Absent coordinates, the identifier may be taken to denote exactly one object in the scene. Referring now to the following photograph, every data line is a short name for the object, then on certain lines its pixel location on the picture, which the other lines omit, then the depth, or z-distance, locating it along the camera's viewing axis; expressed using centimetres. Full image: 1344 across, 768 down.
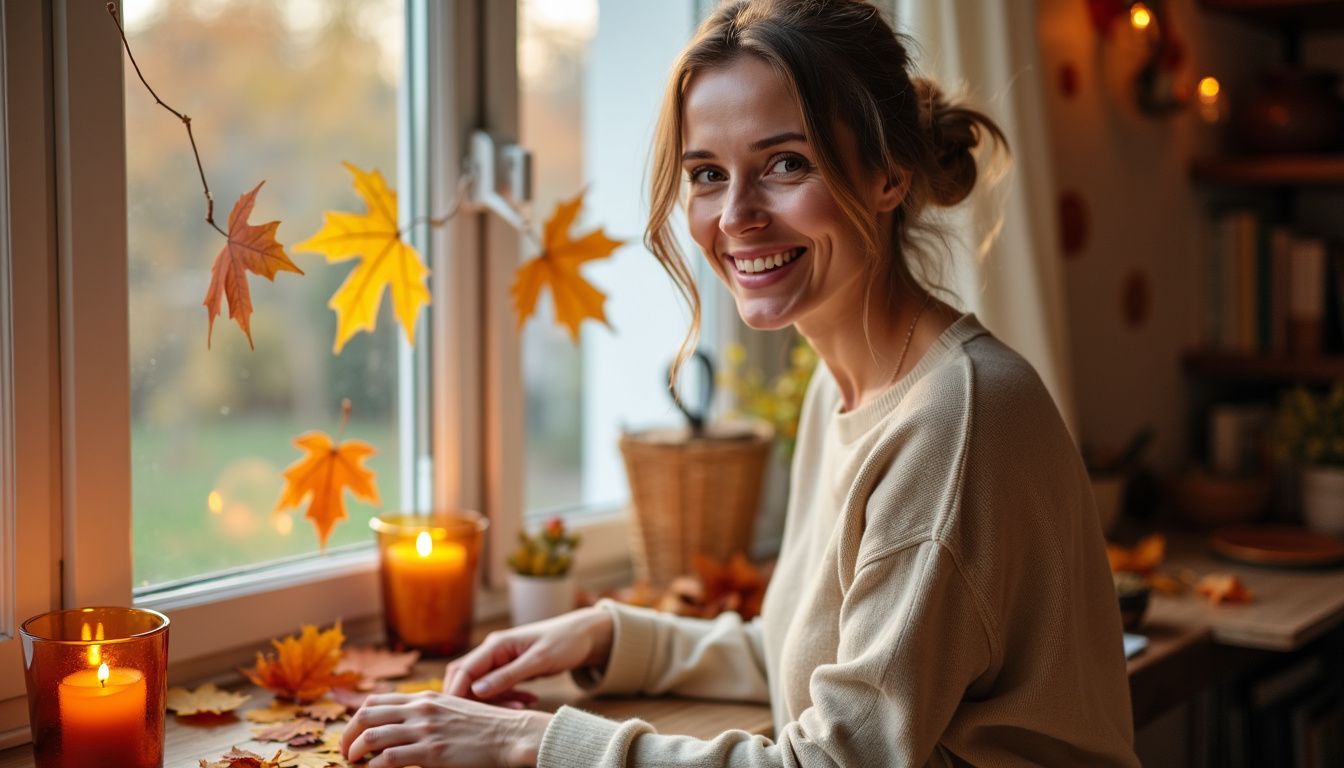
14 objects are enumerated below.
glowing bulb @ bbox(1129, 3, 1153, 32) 234
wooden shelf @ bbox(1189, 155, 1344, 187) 249
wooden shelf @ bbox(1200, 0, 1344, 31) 256
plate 200
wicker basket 173
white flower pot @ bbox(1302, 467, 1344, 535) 224
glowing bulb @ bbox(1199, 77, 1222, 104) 249
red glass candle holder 101
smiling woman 103
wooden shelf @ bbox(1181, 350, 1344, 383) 252
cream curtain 187
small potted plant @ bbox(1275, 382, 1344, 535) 225
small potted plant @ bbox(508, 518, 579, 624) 154
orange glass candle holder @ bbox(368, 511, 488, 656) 142
